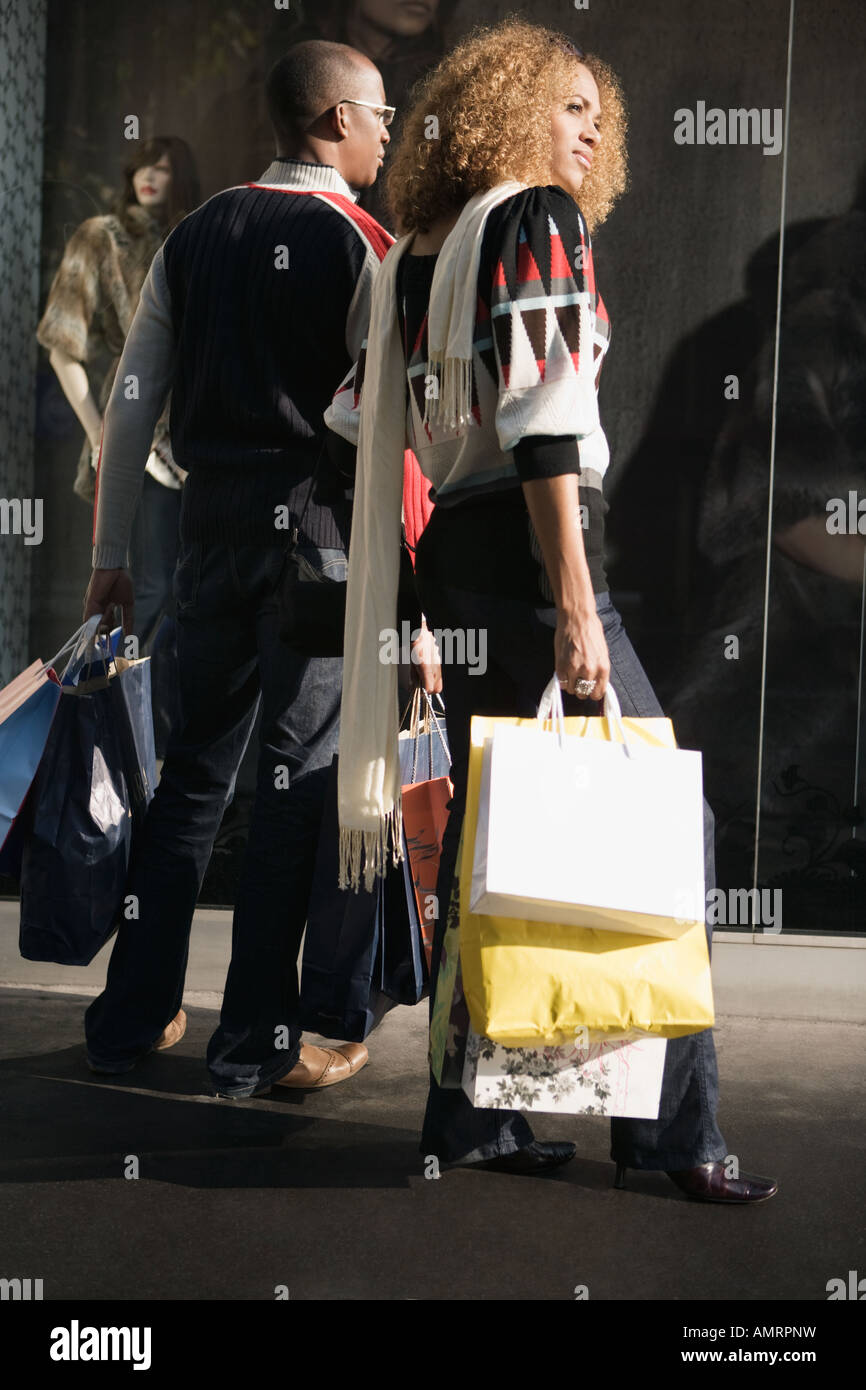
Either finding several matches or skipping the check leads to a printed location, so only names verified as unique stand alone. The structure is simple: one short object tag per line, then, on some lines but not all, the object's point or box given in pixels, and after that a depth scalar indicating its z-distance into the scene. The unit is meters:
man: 2.94
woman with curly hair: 2.18
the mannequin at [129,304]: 4.17
